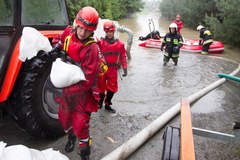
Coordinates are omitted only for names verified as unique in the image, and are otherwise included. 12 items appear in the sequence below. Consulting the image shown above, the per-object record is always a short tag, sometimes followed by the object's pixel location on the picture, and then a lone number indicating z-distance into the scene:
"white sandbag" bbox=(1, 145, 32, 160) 1.70
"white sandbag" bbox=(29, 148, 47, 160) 1.86
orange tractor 3.28
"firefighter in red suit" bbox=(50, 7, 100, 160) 3.01
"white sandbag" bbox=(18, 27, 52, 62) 3.14
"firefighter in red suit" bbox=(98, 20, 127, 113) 4.79
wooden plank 1.92
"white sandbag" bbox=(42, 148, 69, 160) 2.11
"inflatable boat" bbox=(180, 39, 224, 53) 12.23
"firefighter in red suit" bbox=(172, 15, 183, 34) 14.66
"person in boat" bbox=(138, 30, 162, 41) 14.45
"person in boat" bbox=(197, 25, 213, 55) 11.82
